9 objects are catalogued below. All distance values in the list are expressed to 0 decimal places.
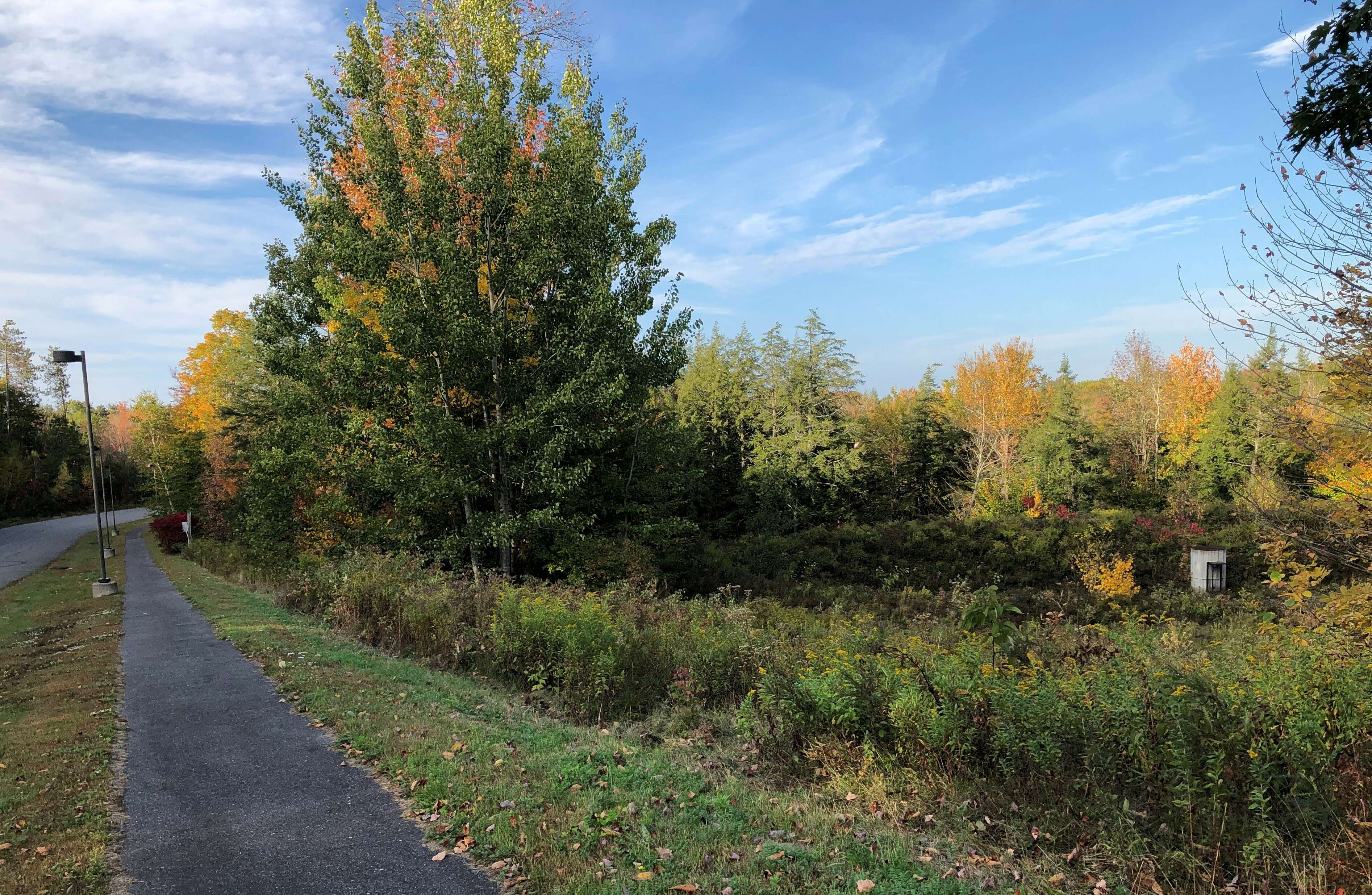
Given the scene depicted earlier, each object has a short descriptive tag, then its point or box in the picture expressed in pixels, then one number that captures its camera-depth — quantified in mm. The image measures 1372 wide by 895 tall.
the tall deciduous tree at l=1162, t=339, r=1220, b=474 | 40500
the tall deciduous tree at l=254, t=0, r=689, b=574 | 15172
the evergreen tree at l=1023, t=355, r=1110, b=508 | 37125
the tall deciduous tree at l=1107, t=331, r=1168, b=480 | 41719
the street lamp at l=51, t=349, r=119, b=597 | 17516
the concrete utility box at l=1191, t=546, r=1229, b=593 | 20859
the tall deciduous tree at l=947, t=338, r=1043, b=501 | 38469
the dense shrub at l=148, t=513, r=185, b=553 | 35562
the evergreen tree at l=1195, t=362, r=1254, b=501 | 34656
